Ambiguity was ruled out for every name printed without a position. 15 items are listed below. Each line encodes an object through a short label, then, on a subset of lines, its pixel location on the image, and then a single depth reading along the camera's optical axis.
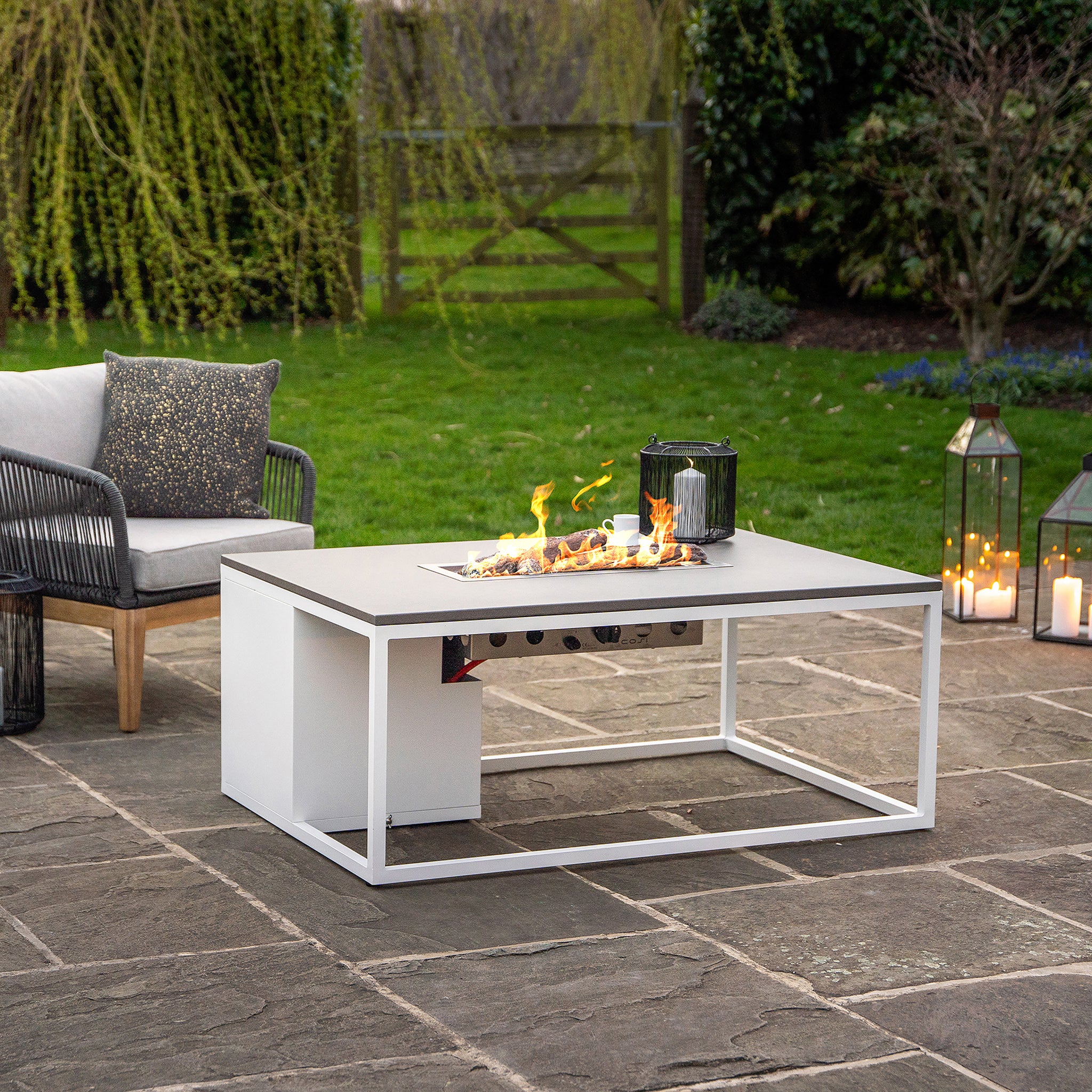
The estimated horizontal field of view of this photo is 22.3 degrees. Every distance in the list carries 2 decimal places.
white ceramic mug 6.40
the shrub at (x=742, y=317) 18.70
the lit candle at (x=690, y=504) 6.63
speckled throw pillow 7.91
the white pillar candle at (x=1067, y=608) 8.83
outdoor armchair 7.04
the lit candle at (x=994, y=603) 9.31
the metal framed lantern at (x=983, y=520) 9.17
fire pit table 5.41
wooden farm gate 18.98
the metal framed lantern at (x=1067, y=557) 8.78
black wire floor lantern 6.96
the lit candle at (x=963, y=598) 9.30
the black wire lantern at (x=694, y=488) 6.64
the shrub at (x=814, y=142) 17.92
